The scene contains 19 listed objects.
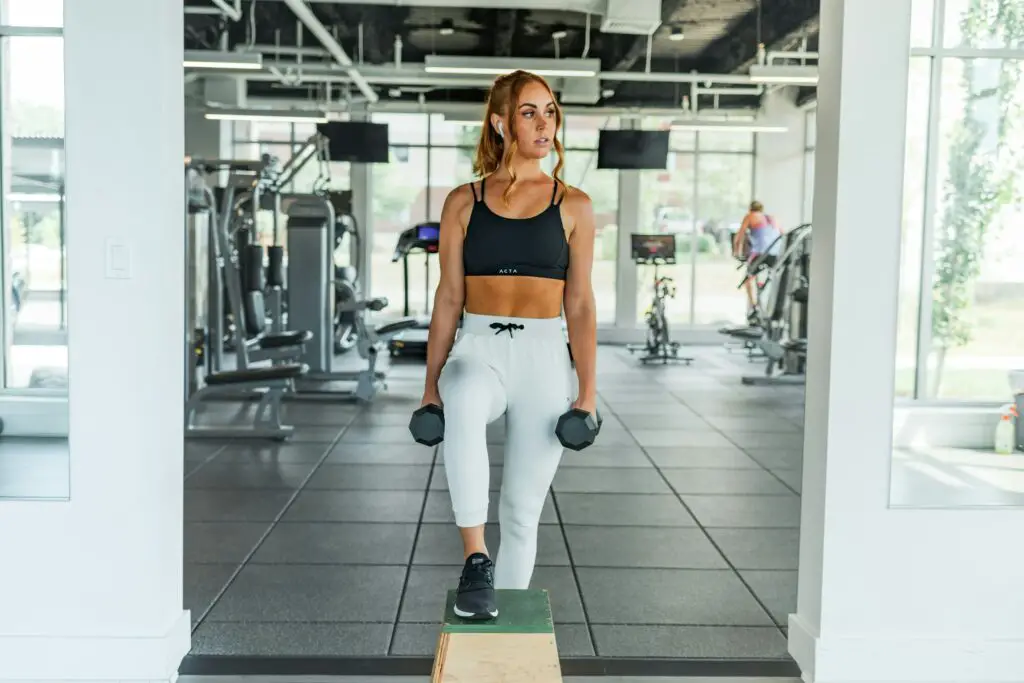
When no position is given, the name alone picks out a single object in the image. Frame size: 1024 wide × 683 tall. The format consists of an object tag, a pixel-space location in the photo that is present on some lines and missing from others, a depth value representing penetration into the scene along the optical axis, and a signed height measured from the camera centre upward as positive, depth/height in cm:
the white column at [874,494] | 287 -62
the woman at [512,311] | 235 -12
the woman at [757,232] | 1282 +41
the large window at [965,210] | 300 +17
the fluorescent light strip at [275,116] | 1111 +149
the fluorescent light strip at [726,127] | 1261 +166
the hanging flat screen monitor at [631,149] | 1273 +137
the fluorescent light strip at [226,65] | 906 +164
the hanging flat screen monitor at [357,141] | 1249 +139
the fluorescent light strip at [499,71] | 931 +176
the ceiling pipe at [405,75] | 1155 +208
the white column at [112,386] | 278 -36
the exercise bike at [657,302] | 1212 -44
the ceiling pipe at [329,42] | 888 +209
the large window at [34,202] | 283 +14
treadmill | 1035 +0
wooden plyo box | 210 -79
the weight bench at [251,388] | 671 -87
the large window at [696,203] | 1595 +93
